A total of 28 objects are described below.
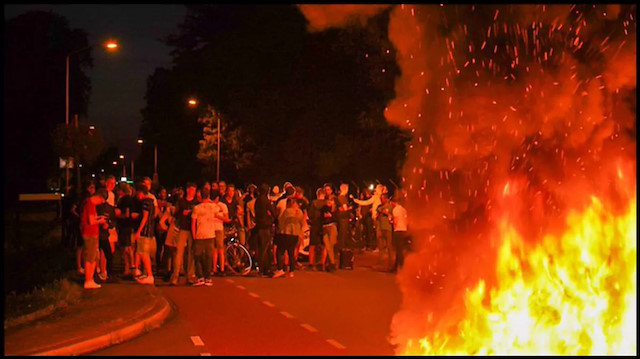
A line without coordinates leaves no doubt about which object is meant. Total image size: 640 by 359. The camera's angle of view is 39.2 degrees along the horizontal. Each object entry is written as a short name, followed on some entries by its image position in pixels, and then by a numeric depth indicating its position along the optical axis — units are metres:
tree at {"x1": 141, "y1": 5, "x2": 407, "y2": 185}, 31.52
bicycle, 18.94
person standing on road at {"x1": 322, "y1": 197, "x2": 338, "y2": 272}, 19.39
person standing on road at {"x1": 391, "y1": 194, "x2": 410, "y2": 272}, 19.09
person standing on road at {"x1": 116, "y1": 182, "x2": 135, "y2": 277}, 17.44
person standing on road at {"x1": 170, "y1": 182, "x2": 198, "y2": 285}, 16.84
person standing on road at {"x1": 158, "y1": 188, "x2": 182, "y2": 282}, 17.11
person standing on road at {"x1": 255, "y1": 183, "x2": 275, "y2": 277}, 18.31
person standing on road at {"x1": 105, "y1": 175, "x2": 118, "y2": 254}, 17.23
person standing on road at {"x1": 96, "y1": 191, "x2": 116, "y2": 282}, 16.88
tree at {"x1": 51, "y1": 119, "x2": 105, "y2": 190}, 30.23
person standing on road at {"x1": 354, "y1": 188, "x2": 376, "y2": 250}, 24.06
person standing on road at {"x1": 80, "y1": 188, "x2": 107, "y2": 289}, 15.59
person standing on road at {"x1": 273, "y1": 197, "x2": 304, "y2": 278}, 18.39
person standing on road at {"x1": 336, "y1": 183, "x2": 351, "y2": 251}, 19.88
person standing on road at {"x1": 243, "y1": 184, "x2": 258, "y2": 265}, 19.09
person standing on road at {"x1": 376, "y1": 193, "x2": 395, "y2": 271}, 20.11
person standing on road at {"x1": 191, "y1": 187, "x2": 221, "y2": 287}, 16.78
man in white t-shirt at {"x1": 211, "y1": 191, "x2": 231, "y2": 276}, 17.16
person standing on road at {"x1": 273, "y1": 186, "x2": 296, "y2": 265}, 18.66
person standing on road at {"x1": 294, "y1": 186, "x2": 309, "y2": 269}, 19.05
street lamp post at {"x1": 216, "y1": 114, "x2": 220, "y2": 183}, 45.28
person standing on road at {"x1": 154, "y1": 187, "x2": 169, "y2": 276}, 18.59
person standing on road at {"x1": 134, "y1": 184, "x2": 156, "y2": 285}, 16.56
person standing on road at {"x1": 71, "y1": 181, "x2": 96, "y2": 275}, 16.05
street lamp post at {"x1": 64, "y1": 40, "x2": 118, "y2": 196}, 30.03
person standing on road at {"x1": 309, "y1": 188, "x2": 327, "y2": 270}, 19.52
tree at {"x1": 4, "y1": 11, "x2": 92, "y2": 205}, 56.72
